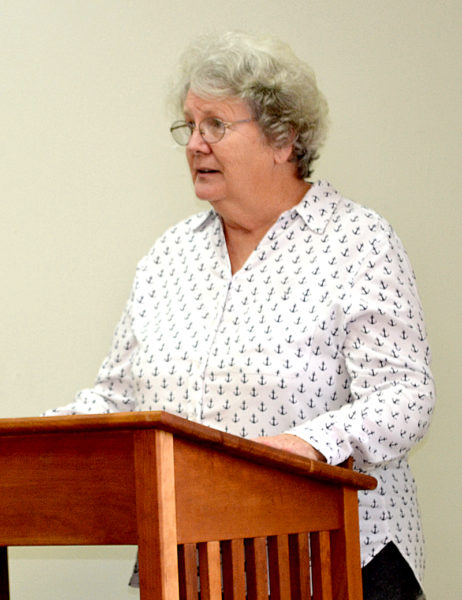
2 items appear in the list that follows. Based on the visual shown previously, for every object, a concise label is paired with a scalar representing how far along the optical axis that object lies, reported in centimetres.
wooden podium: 446
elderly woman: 490
